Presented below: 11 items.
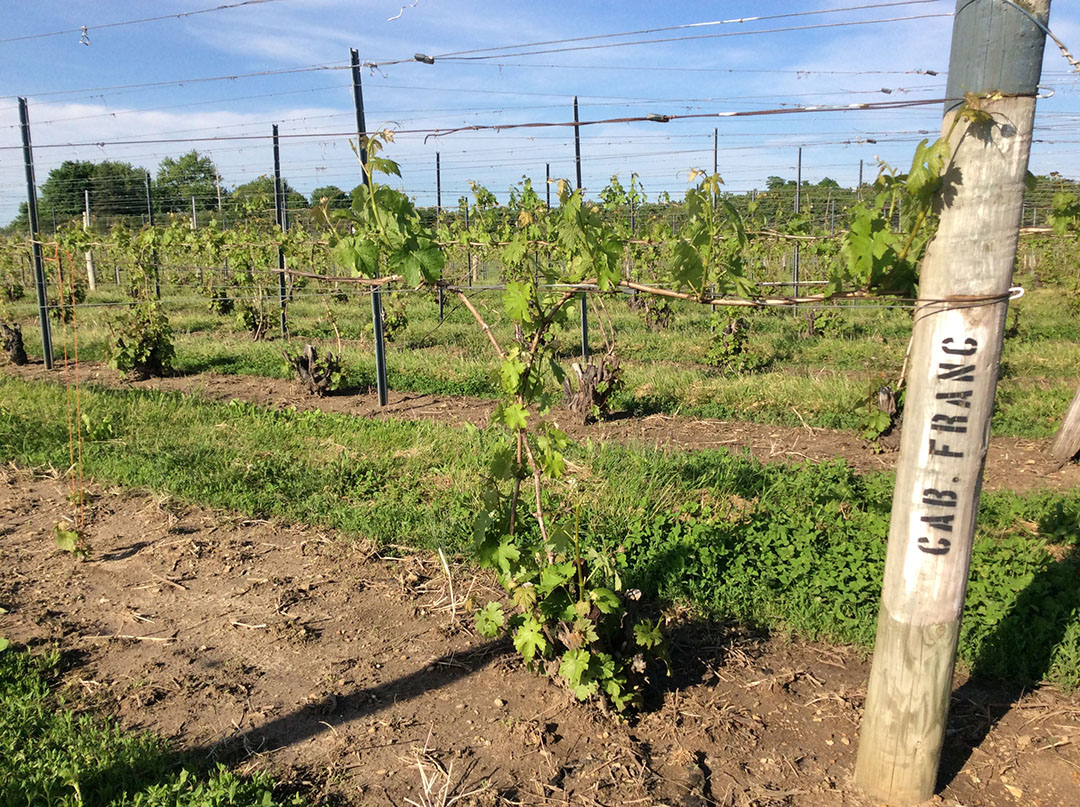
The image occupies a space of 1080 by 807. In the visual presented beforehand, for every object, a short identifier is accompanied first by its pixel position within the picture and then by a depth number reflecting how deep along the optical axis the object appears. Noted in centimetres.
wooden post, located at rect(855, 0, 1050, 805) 198
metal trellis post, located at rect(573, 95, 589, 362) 873
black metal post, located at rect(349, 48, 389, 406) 711
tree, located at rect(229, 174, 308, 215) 1812
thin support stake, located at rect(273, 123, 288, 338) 1038
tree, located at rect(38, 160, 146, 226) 2993
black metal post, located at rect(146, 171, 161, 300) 1321
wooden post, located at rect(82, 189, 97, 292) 1906
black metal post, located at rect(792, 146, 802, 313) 1396
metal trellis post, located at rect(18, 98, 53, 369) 907
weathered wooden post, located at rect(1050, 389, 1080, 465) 533
